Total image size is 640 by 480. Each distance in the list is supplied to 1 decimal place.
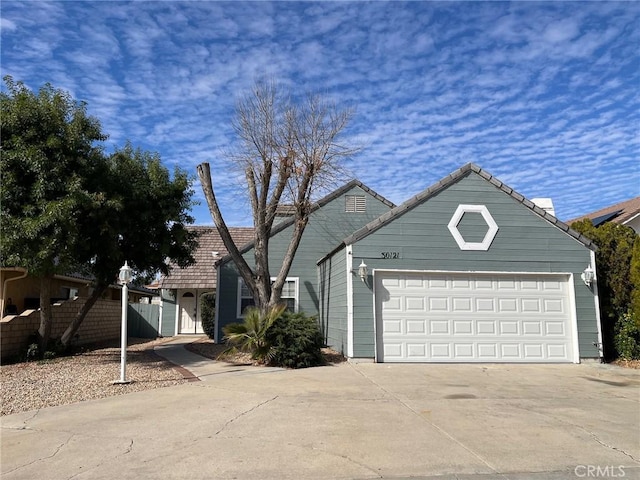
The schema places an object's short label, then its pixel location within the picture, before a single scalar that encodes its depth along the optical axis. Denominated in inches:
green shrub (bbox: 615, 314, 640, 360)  524.4
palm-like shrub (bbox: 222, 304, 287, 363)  490.3
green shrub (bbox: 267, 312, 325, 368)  478.0
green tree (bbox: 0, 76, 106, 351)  439.5
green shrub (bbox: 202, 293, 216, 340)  836.6
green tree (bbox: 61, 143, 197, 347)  502.6
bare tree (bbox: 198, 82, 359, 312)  591.8
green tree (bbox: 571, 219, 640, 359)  530.3
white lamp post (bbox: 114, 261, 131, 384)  394.9
